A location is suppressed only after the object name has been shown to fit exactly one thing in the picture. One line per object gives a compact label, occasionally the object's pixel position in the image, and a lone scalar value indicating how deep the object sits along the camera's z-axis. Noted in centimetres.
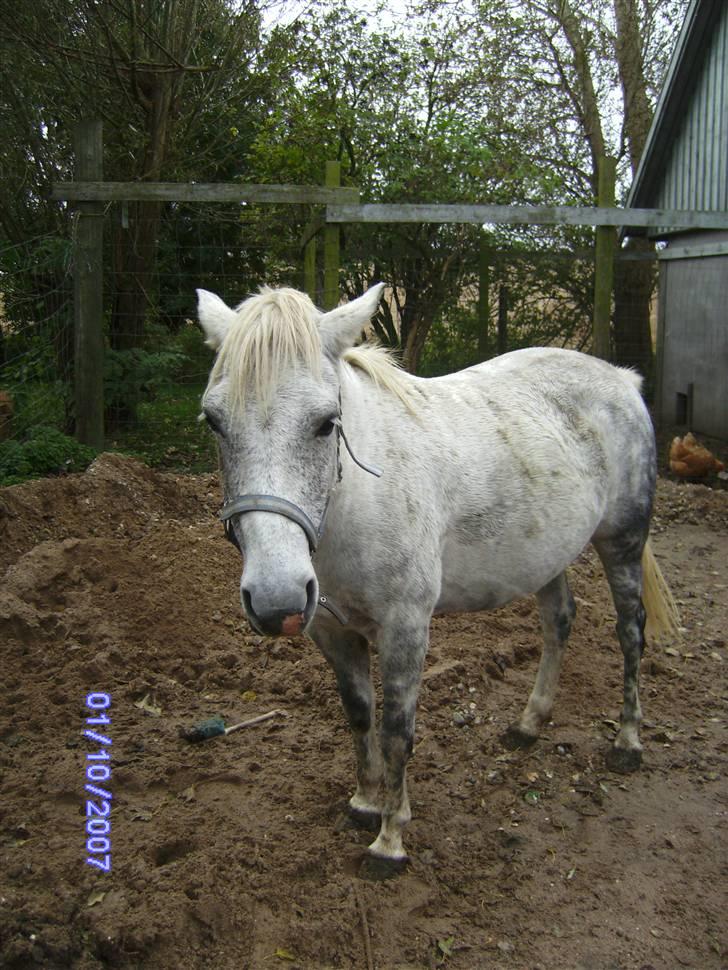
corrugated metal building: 924
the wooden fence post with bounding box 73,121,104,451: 646
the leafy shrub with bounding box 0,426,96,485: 618
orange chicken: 782
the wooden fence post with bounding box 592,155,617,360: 727
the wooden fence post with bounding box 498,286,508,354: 927
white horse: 210
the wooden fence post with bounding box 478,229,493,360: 909
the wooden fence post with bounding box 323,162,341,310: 657
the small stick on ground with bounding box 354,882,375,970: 241
